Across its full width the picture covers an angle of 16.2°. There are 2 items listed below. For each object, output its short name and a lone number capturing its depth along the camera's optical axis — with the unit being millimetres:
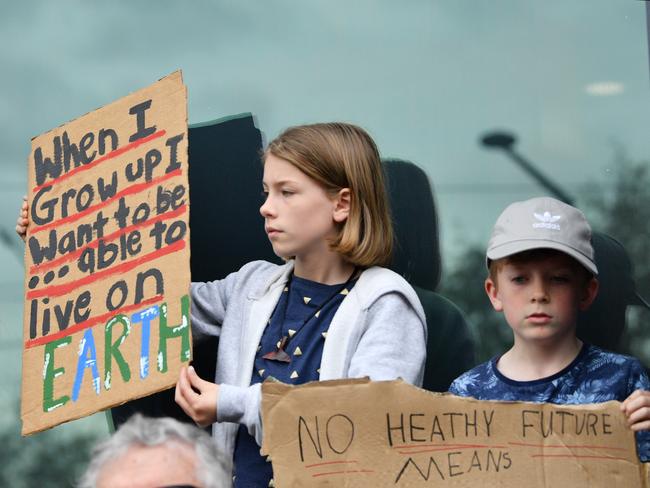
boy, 4722
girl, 4987
